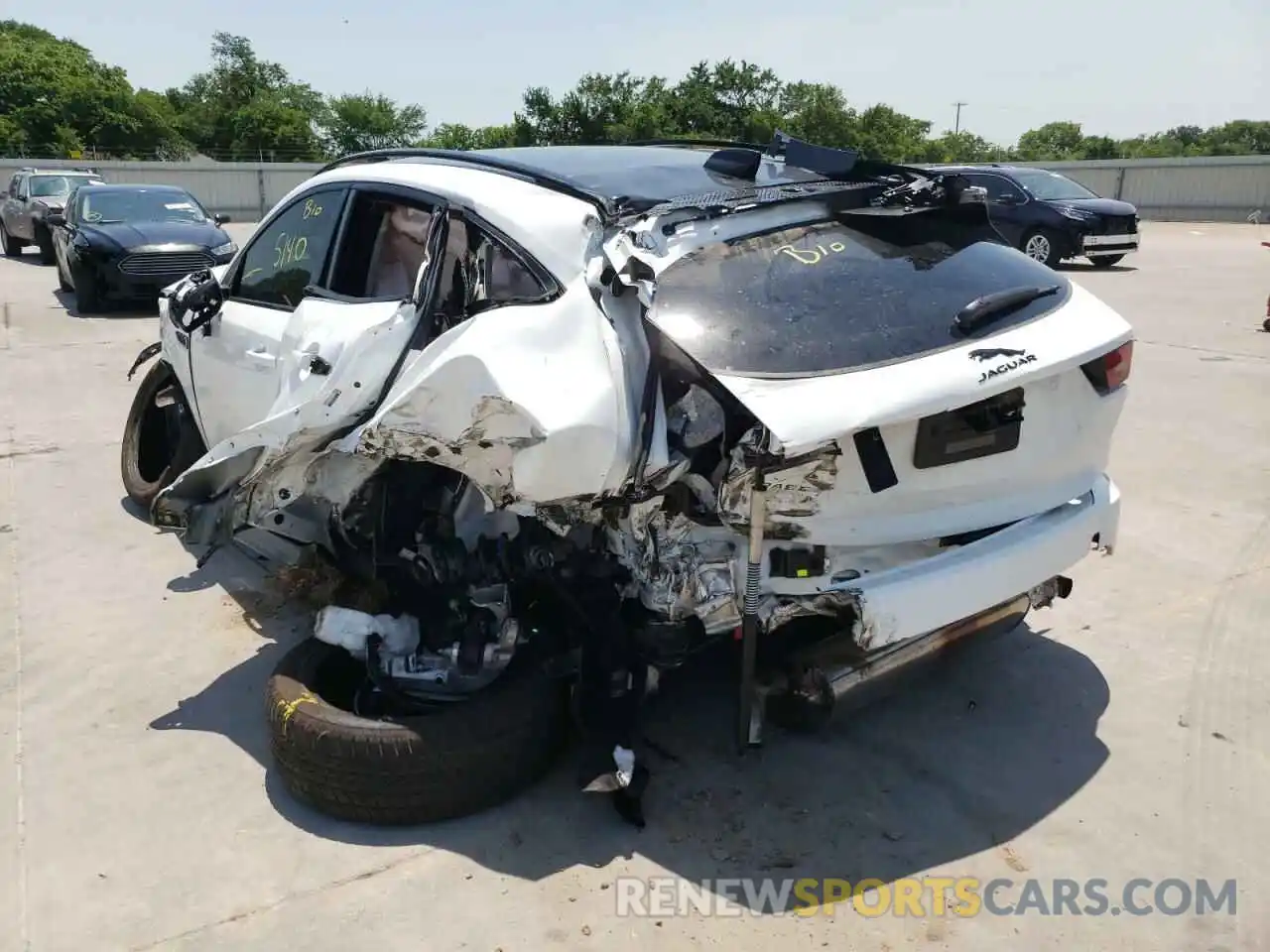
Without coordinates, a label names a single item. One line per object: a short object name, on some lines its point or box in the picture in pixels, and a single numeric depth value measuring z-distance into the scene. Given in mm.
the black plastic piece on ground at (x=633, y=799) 3033
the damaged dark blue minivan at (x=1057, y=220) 16391
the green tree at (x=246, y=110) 65438
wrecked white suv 2840
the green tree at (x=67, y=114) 52500
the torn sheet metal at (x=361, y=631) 3477
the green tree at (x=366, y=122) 84938
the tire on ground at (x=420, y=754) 3016
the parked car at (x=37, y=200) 18844
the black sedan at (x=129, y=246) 12570
